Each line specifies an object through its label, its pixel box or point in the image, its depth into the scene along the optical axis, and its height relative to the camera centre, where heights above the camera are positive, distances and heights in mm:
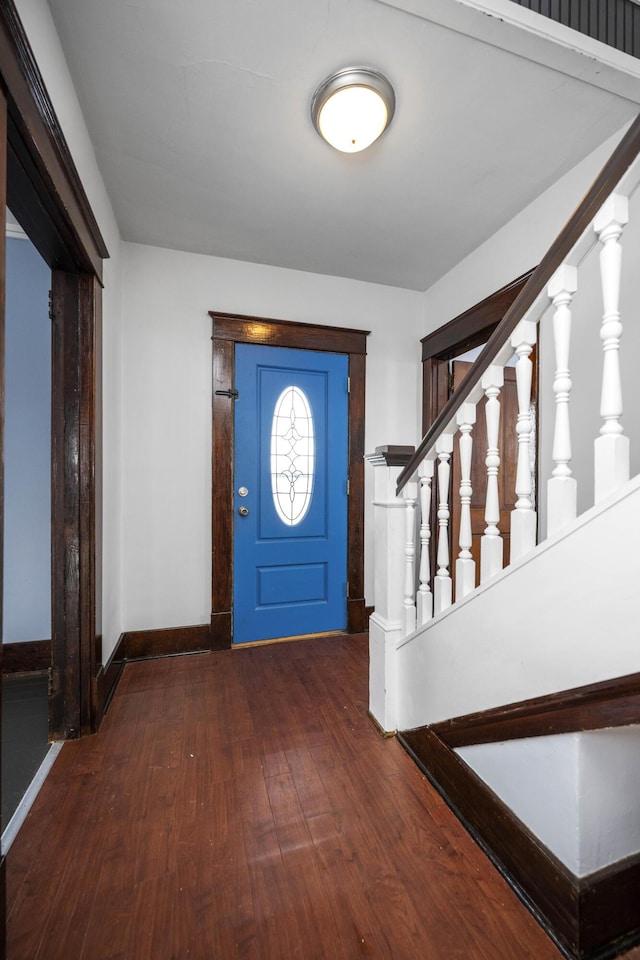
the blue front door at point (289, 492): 2789 -141
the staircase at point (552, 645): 913 -457
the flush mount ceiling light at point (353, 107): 1500 +1394
